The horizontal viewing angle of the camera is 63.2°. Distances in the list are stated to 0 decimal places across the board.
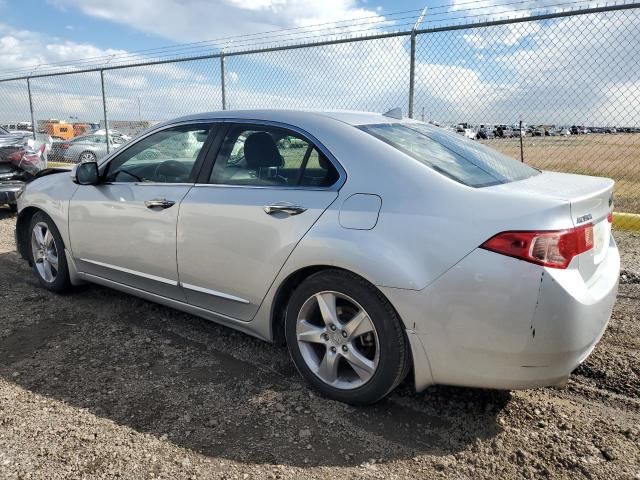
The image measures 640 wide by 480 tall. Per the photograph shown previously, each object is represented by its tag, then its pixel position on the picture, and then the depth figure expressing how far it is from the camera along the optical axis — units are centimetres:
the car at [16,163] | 756
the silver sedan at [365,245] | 224
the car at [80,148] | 1686
